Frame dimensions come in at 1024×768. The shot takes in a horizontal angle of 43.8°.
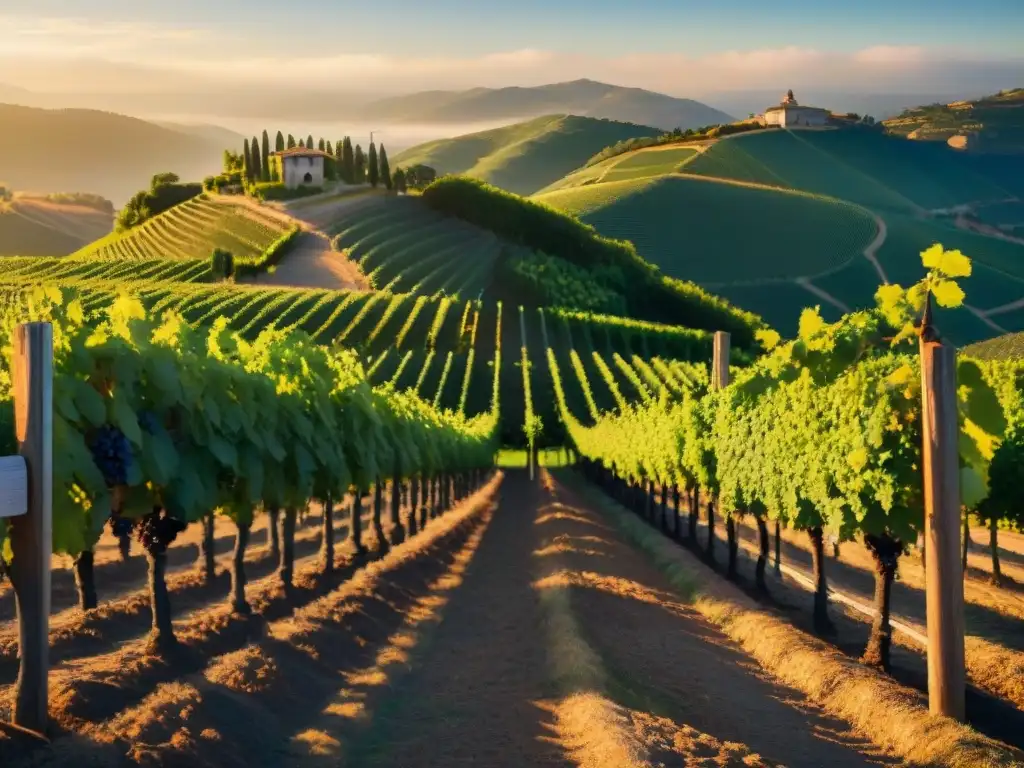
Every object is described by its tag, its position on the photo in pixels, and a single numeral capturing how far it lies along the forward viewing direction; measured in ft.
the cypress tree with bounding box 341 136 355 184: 516.32
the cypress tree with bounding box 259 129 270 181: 515.91
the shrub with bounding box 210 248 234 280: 379.27
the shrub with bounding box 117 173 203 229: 572.51
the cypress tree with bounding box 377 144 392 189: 513.45
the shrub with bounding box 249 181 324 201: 485.15
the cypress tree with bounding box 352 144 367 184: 520.83
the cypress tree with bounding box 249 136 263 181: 520.01
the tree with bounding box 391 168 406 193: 511.40
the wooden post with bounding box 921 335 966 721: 38.63
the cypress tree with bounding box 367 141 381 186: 517.96
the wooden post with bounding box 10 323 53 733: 28.55
